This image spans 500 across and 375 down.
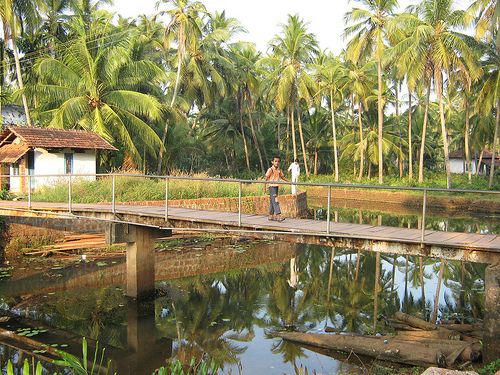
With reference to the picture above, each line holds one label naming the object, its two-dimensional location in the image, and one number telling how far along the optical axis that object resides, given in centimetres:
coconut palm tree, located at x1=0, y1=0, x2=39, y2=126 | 2294
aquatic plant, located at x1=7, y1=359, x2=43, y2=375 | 291
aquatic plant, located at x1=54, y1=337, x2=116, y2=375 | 315
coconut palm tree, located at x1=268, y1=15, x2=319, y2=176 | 3738
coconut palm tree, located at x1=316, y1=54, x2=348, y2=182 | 3881
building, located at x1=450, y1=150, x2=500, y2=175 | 5470
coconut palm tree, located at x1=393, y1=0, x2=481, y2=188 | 2802
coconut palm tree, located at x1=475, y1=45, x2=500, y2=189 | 2873
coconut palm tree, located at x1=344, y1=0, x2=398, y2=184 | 3372
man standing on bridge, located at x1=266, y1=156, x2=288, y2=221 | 1072
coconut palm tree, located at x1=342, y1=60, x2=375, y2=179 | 3784
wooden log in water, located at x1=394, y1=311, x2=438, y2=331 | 896
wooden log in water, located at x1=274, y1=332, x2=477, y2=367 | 776
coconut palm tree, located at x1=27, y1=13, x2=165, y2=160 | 2294
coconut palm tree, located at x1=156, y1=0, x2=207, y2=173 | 2797
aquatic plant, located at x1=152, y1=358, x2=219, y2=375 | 358
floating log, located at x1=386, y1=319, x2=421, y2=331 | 930
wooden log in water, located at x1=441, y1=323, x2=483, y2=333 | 911
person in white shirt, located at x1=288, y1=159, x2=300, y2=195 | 1734
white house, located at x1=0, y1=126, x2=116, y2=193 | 1930
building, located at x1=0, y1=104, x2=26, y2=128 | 3409
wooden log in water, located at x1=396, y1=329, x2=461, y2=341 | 849
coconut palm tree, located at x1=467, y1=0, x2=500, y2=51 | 2689
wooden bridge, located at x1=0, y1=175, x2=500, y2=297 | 843
